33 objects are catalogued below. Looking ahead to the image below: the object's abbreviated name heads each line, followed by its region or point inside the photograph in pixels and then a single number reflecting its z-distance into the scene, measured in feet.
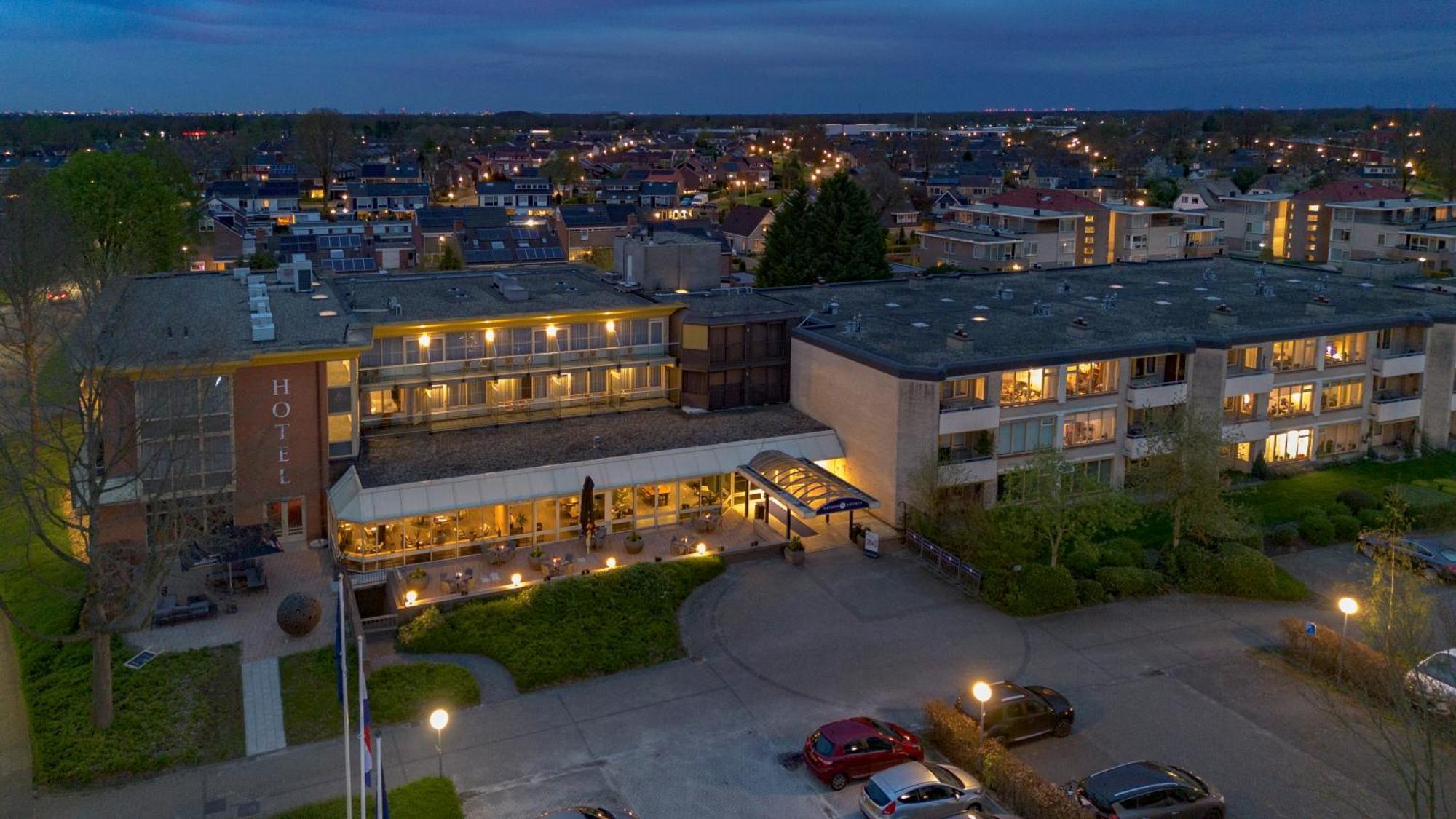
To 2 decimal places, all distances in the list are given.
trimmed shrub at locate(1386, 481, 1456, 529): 120.78
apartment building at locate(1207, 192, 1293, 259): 326.85
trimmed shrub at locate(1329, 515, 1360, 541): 119.03
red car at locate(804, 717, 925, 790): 72.54
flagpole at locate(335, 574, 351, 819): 61.67
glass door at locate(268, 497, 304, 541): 108.88
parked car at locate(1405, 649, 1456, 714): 62.08
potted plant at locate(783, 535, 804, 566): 110.22
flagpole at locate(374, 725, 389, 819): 58.75
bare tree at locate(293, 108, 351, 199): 564.30
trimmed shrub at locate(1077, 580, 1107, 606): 102.58
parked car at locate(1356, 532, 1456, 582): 107.76
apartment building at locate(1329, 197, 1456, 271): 259.39
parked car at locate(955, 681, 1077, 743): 77.36
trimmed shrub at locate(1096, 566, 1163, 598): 104.01
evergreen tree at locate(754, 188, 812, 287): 215.31
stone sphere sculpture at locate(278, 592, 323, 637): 88.38
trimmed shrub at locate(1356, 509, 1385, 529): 119.34
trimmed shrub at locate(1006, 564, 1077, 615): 100.12
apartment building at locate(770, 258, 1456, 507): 119.96
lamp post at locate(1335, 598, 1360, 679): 82.12
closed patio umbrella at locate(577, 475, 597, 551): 108.37
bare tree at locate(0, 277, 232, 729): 76.43
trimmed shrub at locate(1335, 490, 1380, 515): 124.98
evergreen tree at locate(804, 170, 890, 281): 212.84
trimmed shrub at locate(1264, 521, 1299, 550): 116.06
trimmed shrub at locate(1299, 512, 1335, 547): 117.91
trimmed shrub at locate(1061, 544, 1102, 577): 107.24
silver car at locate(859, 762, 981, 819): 67.00
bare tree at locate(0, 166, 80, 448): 120.98
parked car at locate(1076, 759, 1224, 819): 67.31
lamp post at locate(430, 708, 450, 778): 65.98
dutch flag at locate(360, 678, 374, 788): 58.34
